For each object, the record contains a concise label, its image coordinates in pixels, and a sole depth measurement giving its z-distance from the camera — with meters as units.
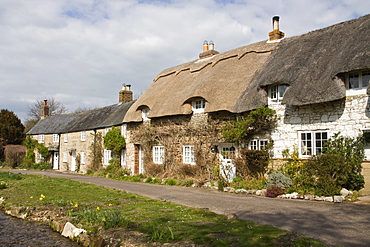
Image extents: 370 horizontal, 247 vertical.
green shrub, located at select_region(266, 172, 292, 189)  11.97
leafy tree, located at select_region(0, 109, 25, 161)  35.91
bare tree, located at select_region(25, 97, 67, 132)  54.34
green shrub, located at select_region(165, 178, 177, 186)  15.75
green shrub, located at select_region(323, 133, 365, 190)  10.84
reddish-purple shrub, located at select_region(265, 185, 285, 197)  11.40
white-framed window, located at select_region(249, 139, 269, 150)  13.87
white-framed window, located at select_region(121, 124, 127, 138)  22.16
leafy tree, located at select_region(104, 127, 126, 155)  21.92
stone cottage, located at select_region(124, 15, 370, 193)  11.38
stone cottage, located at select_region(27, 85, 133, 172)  24.75
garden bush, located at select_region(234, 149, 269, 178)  13.39
